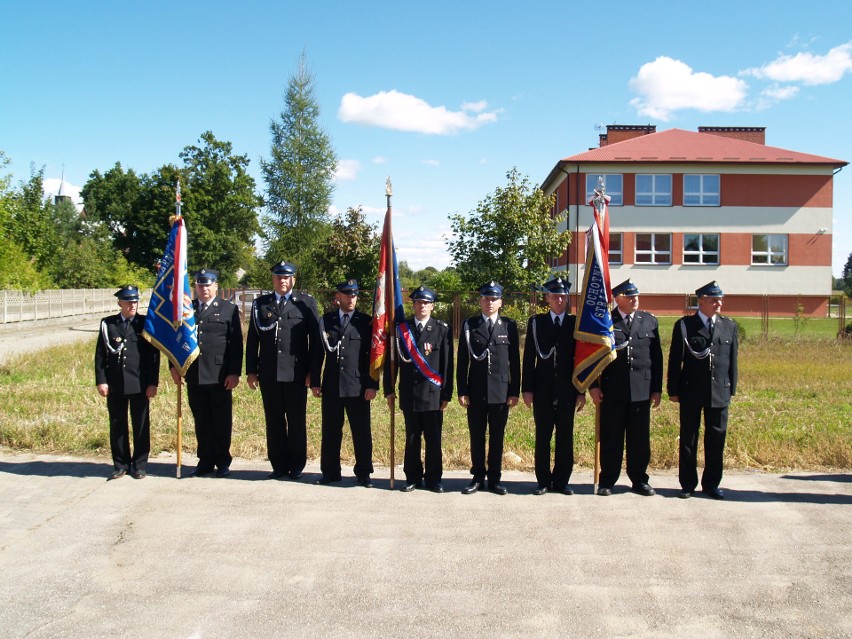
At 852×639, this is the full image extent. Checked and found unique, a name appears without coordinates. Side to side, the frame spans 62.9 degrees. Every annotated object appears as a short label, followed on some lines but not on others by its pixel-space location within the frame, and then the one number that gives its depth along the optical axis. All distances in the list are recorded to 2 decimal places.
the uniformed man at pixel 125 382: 6.54
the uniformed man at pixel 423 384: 6.12
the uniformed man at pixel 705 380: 5.96
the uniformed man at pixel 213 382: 6.59
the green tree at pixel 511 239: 19.73
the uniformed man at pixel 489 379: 6.05
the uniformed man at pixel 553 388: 6.05
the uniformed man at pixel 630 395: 6.04
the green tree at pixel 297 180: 30.55
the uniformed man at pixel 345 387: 6.32
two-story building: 34.22
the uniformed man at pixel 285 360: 6.46
